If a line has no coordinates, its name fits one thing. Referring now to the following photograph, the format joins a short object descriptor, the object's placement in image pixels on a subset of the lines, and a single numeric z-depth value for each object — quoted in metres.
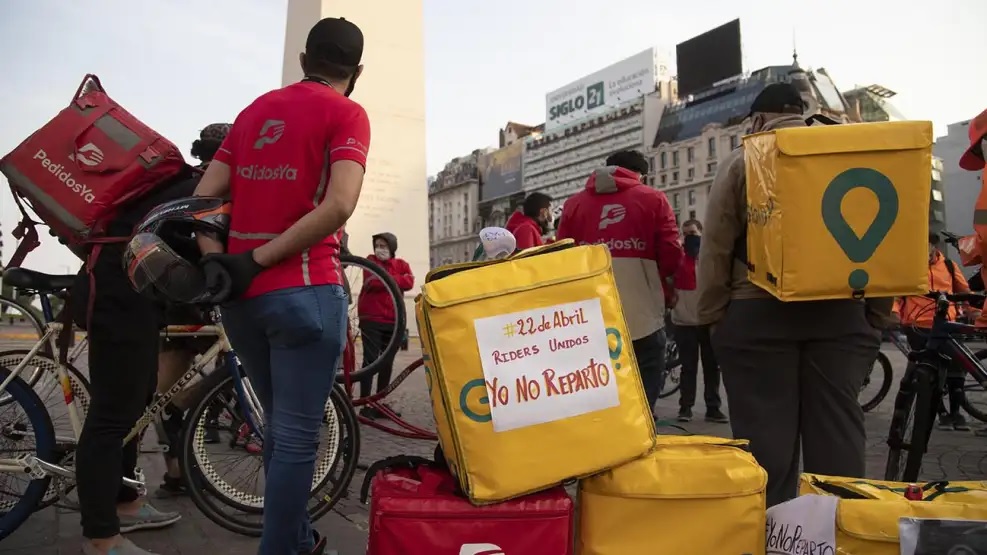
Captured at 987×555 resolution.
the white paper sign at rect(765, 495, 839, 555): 1.95
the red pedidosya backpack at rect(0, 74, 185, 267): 2.69
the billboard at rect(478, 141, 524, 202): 106.00
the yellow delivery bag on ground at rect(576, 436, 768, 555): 2.01
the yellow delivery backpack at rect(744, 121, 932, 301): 2.22
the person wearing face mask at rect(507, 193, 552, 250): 5.82
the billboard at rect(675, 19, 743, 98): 67.06
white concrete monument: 17.22
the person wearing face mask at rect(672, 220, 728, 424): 6.68
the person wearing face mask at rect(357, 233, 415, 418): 4.93
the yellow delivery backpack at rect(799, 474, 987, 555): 1.88
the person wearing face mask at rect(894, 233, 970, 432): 6.04
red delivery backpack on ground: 1.91
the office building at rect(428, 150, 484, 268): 111.12
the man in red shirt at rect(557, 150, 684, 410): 4.12
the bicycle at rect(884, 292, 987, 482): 3.24
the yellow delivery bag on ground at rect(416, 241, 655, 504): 1.93
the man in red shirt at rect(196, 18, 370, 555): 2.10
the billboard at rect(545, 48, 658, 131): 86.38
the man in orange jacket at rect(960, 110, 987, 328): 2.90
